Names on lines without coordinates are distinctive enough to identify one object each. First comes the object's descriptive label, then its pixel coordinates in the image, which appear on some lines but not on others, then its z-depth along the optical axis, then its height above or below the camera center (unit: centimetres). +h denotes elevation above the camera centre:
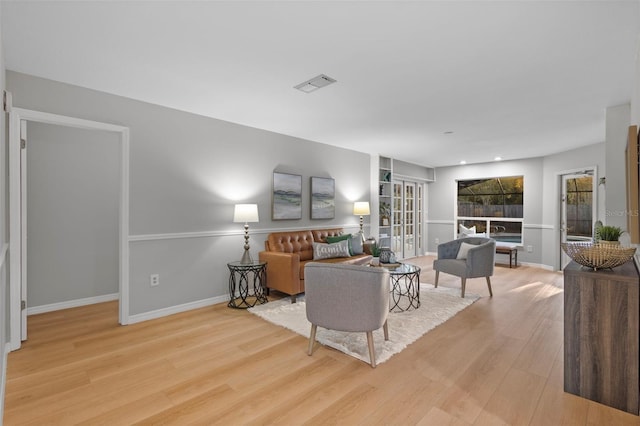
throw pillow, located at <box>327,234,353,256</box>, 497 -43
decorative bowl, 203 -28
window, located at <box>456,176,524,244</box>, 724 +15
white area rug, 273 -117
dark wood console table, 192 -79
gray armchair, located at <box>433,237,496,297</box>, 425 -72
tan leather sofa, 400 -64
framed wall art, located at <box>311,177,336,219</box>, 530 +24
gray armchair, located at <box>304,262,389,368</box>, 241 -67
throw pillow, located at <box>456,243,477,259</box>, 456 -56
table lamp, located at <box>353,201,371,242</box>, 580 +7
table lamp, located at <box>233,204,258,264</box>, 396 -4
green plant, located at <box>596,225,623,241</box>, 244 -16
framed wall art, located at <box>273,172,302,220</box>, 473 +25
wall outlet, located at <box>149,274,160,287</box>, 349 -76
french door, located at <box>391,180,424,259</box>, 743 -16
